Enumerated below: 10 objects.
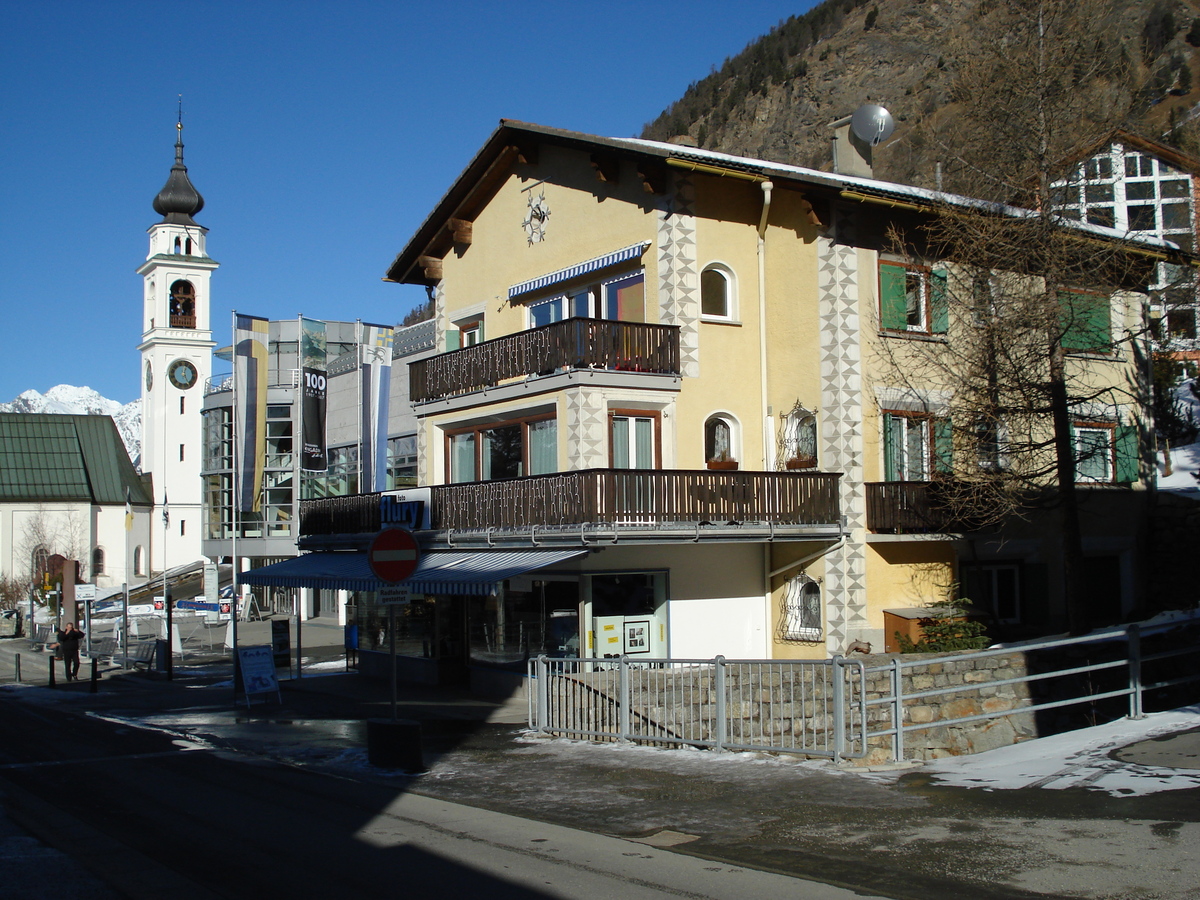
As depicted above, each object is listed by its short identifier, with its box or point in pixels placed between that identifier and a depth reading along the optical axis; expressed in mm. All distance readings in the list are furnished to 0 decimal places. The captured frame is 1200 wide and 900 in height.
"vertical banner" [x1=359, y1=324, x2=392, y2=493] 32875
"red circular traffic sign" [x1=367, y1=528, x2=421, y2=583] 12828
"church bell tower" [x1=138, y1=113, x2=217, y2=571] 80250
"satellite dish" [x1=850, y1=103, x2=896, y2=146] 24000
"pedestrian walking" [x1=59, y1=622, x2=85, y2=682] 28938
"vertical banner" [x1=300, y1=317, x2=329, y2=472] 37188
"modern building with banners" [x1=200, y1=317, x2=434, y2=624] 37125
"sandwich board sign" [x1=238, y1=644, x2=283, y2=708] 20453
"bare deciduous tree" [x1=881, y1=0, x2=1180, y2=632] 17859
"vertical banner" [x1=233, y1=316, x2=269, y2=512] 38594
